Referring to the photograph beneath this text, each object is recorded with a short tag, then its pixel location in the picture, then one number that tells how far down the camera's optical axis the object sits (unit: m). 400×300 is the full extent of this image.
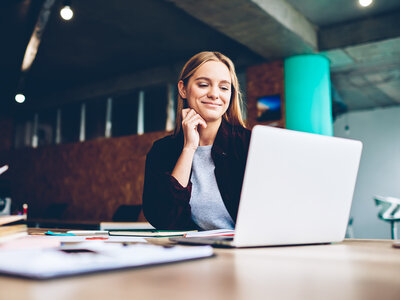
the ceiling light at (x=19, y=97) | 4.99
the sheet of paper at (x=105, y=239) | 1.03
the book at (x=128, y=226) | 2.30
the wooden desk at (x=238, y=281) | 0.43
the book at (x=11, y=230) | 0.68
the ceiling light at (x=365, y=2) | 4.58
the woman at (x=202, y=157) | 1.54
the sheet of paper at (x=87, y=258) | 0.47
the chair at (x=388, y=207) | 6.80
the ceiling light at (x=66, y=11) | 3.82
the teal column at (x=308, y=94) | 5.57
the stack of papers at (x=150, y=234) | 1.25
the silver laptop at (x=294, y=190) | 0.87
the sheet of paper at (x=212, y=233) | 1.14
